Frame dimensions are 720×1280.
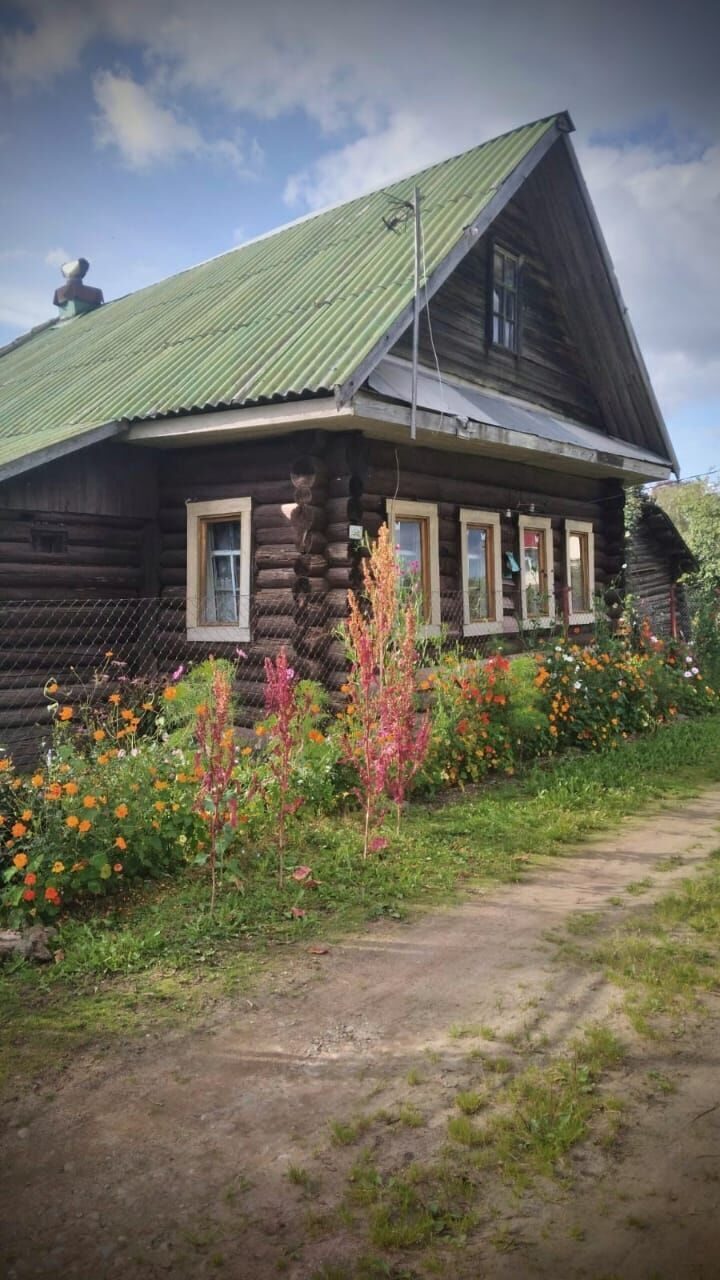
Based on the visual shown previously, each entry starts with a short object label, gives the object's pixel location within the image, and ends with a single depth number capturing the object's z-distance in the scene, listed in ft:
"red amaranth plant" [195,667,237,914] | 16.78
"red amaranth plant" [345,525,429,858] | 19.74
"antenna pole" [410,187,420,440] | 27.66
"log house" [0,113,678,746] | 29.58
